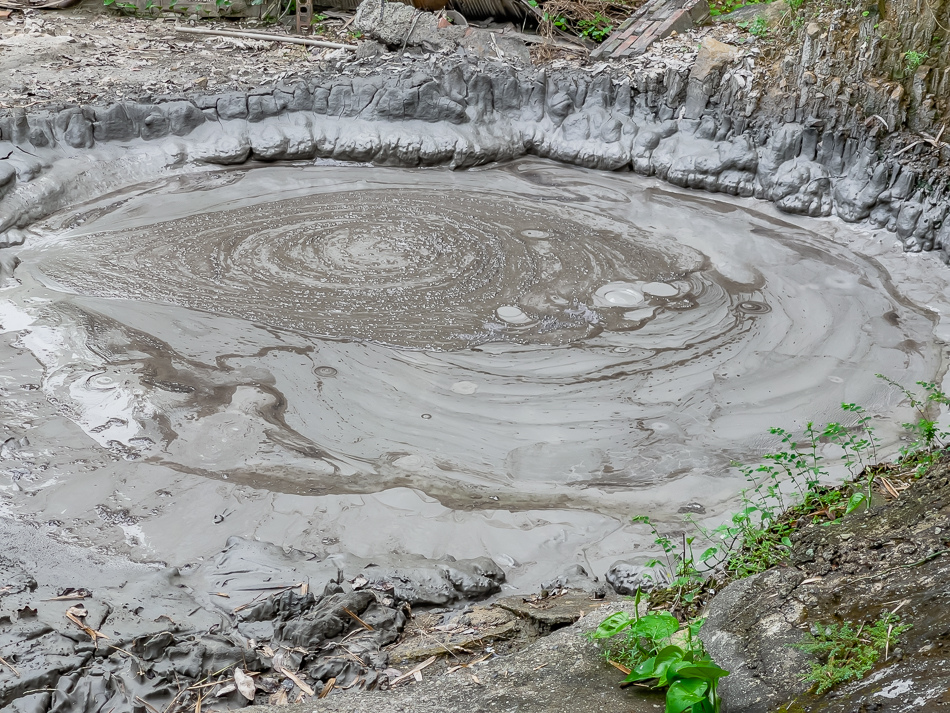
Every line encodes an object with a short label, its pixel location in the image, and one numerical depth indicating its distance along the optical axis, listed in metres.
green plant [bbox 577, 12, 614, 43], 7.76
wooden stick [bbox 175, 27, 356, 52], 7.95
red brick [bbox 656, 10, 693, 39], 7.12
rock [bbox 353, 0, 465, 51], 7.27
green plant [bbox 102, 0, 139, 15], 8.64
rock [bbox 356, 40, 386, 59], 7.19
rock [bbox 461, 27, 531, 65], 7.14
